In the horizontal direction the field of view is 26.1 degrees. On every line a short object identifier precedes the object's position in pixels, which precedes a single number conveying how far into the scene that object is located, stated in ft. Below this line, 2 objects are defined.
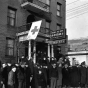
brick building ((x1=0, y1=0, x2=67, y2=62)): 58.54
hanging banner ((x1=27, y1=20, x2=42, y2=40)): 52.39
